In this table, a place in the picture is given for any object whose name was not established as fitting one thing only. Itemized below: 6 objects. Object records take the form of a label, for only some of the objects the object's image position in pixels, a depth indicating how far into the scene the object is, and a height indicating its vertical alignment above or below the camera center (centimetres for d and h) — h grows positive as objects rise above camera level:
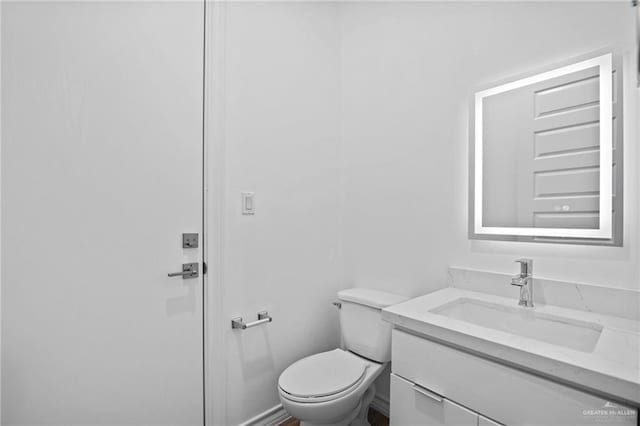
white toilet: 123 -74
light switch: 149 +4
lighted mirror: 104 +22
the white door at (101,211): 100 +0
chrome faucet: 111 -25
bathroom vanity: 70 -42
